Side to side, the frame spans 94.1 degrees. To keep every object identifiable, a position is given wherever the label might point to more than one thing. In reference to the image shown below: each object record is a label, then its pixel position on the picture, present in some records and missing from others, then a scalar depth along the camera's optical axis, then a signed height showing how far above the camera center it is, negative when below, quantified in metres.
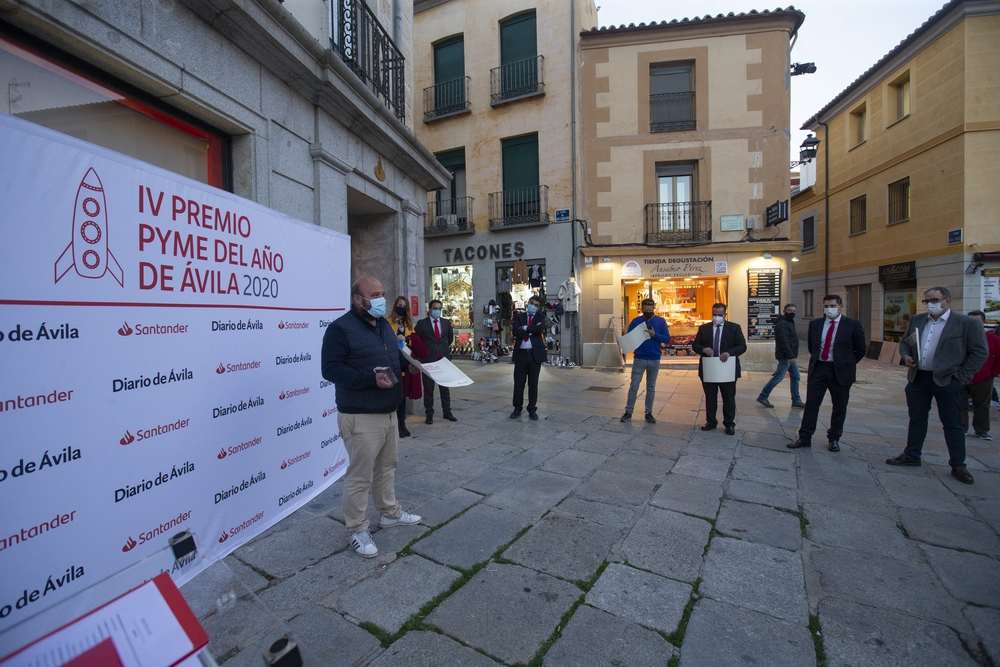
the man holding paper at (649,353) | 6.68 -0.64
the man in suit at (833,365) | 5.23 -0.68
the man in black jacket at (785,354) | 8.02 -0.81
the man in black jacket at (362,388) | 2.98 -0.49
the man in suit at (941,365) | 4.38 -0.59
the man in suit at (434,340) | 6.51 -0.39
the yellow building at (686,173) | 12.85 +3.86
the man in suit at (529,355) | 6.86 -0.65
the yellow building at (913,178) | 12.11 +3.93
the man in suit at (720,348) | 6.08 -0.55
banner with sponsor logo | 1.80 -0.23
